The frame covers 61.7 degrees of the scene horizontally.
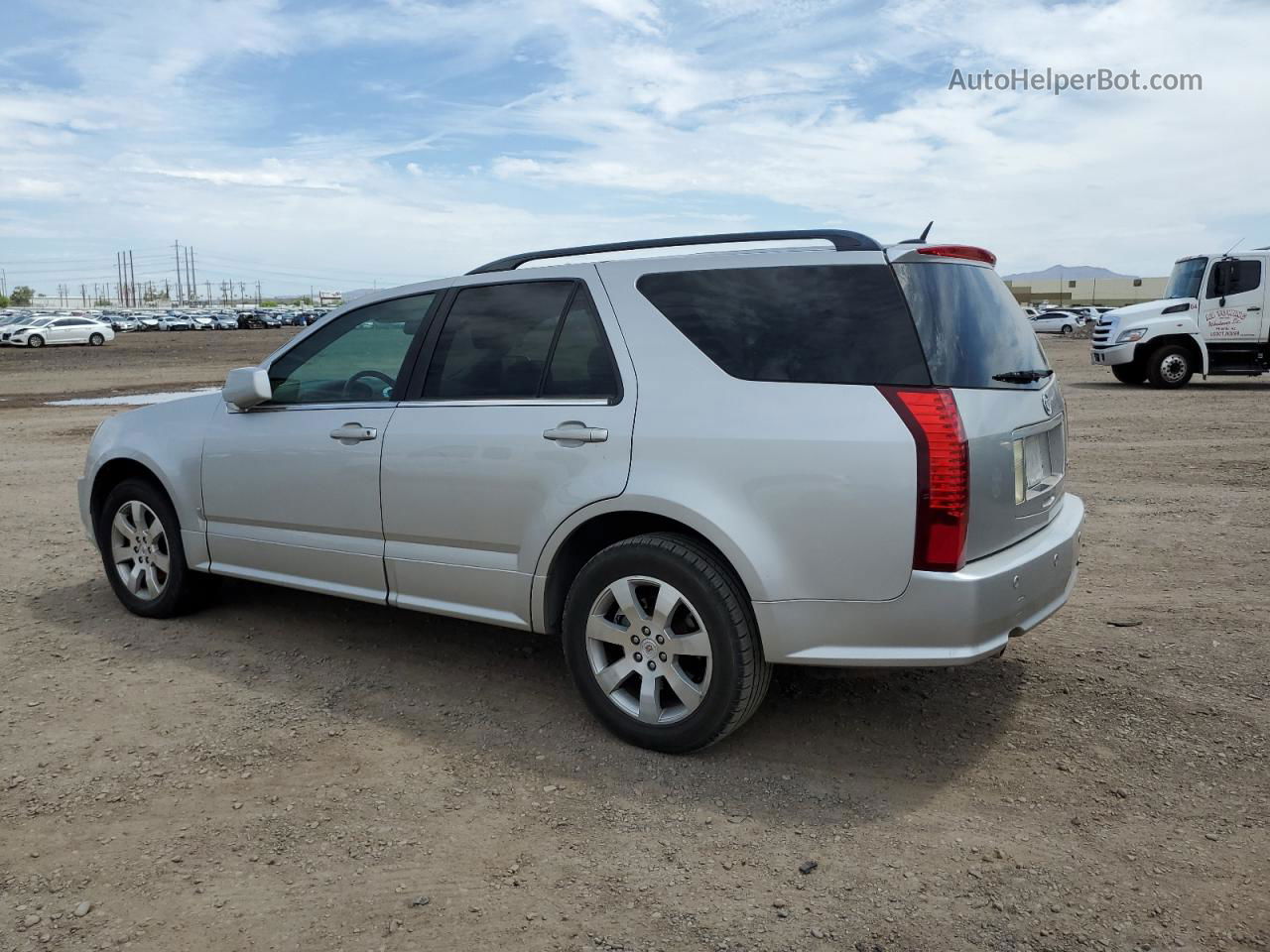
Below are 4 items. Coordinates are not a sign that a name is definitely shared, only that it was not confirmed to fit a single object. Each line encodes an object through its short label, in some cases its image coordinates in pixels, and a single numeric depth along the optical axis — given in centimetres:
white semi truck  1816
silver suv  340
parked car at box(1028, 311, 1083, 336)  5592
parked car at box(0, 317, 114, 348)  4762
